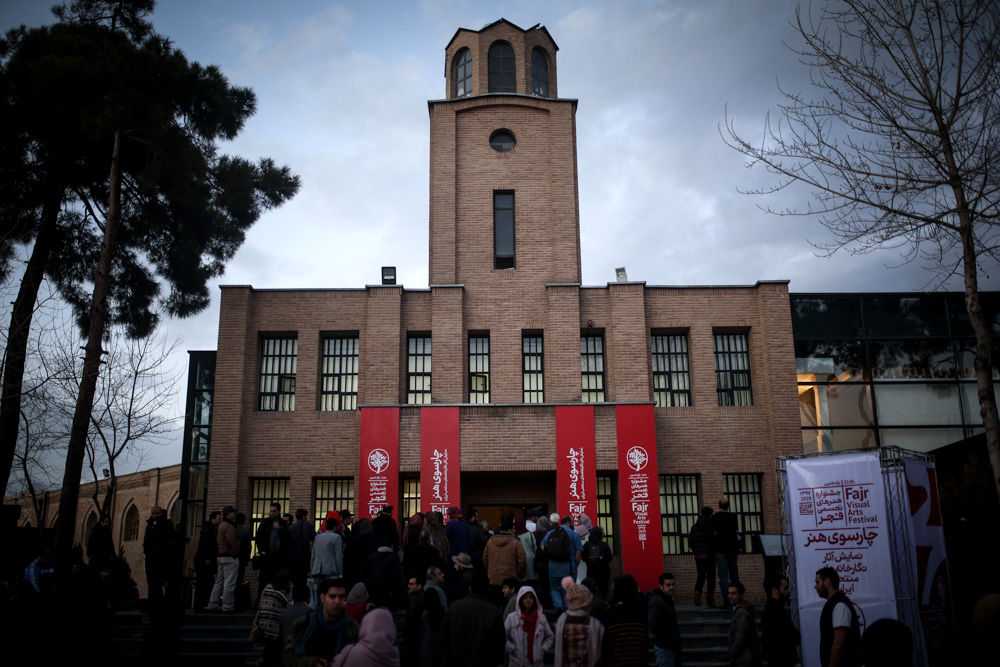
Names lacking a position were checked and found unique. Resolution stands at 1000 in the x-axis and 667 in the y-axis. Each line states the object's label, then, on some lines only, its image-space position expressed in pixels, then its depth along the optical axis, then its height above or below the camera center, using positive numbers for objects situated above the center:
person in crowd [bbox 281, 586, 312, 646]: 7.68 -0.61
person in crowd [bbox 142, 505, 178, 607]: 13.30 -0.08
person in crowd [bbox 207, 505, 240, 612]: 14.16 -0.17
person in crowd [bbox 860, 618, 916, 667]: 5.54 -0.70
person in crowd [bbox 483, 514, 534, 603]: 12.00 -0.19
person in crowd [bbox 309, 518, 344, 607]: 12.33 -0.14
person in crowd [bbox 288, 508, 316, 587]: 13.50 +0.08
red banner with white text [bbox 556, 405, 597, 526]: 18.67 +1.87
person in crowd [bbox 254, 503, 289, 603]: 13.42 +0.09
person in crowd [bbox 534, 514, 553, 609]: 13.67 -0.35
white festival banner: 10.97 +0.09
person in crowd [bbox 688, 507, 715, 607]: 15.23 -0.10
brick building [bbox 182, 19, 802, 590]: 19.47 +4.19
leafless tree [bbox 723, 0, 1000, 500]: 11.48 +5.55
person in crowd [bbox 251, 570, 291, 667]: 8.71 -0.64
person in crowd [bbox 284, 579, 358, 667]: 7.33 -0.74
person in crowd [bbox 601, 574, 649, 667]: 8.07 -0.85
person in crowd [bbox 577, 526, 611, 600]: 14.03 -0.20
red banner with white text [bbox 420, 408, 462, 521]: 18.73 +1.97
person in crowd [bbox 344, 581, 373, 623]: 8.23 -0.54
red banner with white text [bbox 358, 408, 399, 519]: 18.77 +1.95
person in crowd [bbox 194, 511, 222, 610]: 14.38 -0.15
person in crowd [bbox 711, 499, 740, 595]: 14.91 +0.02
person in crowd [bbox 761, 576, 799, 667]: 9.51 -1.05
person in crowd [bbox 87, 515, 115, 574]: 14.28 +0.07
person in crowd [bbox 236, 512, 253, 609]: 14.53 -0.12
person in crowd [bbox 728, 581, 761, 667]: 9.59 -1.11
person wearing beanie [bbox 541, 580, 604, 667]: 8.06 -0.88
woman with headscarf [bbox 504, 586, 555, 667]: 8.75 -0.93
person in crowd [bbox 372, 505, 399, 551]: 11.88 +0.25
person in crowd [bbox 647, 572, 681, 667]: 9.27 -0.95
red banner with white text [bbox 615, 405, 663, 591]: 18.28 +1.09
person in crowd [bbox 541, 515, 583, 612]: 12.93 -0.16
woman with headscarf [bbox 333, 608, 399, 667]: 6.39 -0.77
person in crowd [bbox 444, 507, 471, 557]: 12.80 +0.15
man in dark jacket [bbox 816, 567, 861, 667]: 7.61 -0.82
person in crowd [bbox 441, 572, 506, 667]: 8.16 -0.86
